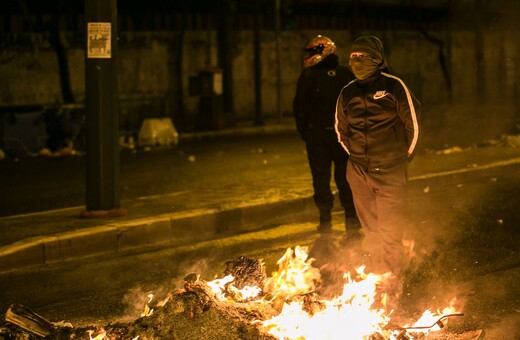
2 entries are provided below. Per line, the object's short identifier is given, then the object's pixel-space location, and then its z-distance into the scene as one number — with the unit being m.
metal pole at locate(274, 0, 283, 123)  22.00
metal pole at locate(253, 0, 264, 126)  22.28
